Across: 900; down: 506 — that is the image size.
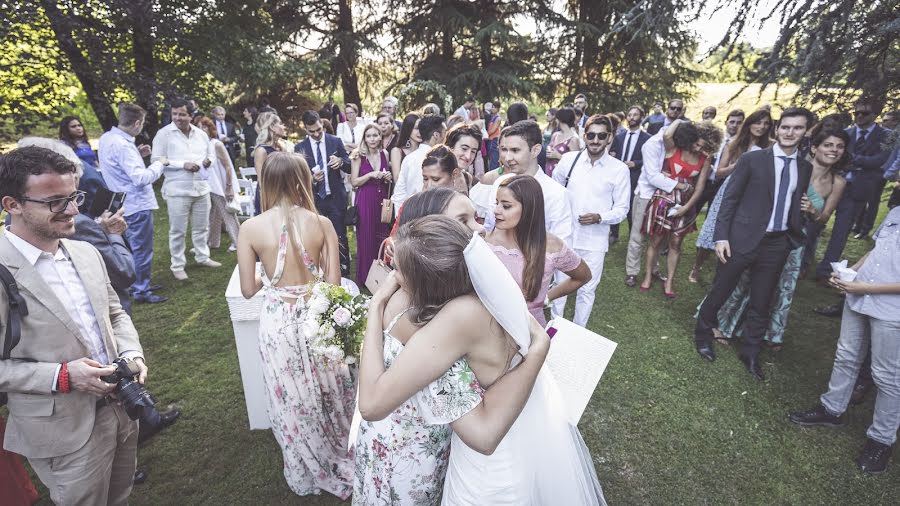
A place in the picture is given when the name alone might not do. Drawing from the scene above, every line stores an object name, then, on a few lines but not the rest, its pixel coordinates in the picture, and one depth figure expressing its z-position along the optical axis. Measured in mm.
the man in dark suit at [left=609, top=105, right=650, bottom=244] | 7641
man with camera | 1773
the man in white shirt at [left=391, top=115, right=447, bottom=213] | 4738
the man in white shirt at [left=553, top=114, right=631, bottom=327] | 4242
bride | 1453
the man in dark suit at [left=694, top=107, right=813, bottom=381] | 3877
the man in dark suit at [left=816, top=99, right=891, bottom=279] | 6156
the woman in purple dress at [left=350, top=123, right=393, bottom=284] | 5426
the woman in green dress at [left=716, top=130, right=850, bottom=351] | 4473
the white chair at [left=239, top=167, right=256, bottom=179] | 8312
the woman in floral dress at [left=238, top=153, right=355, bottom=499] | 2572
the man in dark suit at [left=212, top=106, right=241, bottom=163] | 10867
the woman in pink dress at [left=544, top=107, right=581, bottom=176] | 7395
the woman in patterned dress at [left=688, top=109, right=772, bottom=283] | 5449
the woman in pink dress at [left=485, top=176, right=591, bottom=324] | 2557
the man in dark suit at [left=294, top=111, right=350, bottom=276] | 5605
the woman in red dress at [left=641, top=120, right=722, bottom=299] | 5434
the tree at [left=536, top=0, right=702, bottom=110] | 17148
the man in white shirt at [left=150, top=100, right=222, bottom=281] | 5836
